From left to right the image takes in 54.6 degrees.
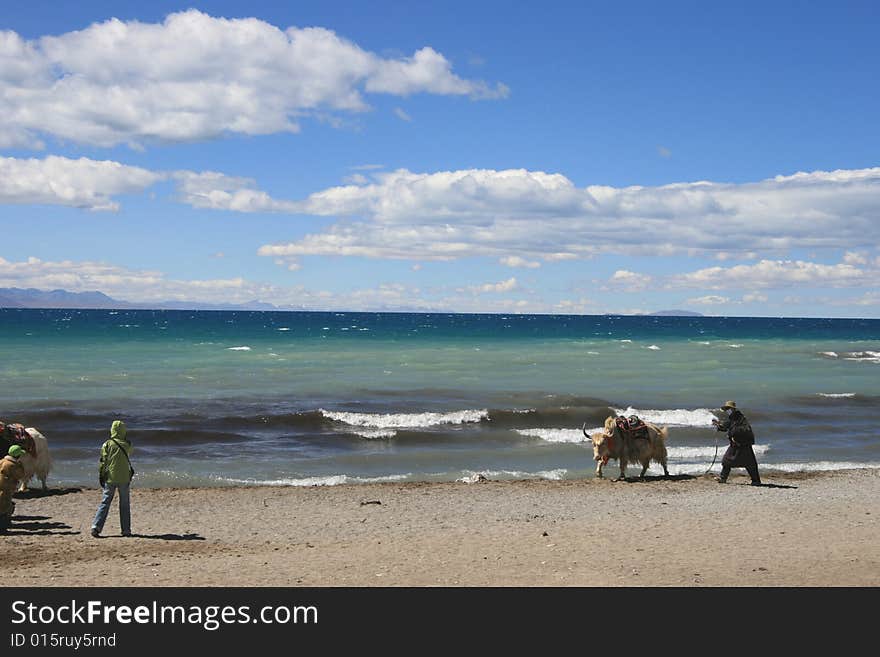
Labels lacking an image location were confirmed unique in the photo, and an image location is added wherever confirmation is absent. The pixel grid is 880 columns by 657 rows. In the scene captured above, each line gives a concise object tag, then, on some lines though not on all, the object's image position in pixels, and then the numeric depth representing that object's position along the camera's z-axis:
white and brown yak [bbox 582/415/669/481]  17.66
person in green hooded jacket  11.79
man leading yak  16.59
